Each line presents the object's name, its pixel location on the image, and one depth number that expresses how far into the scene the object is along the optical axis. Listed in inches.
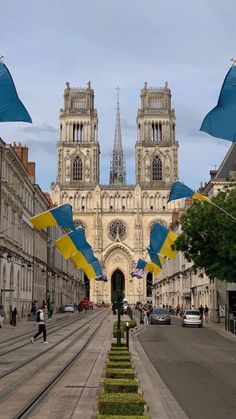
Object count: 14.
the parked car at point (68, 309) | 3333.7
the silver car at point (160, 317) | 2082.9
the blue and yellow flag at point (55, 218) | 1230.7
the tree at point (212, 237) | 1508.4
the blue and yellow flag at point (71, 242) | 1542.8
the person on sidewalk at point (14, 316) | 1680.6
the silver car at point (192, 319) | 1886.1
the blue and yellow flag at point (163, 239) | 1665.8
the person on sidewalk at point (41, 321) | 1096.7
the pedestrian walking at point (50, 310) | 2458.2
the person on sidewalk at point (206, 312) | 2212.7
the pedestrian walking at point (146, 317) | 2117.0
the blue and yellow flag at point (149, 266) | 2071.1
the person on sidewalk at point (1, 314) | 1595.7
